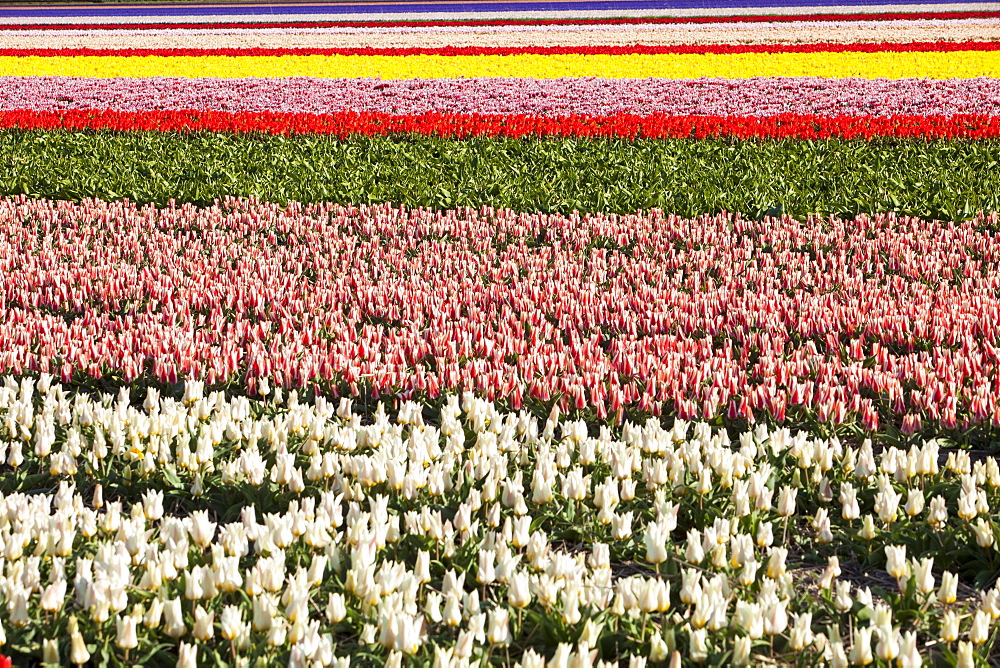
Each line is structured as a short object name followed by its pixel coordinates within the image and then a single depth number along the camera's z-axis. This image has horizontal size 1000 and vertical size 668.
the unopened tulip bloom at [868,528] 6.54
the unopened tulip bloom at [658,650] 5.19
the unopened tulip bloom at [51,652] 5.11
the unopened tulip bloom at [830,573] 5.89
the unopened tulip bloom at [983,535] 6.41
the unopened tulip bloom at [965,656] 4.94
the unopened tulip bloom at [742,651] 5.07
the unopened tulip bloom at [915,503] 6.72
